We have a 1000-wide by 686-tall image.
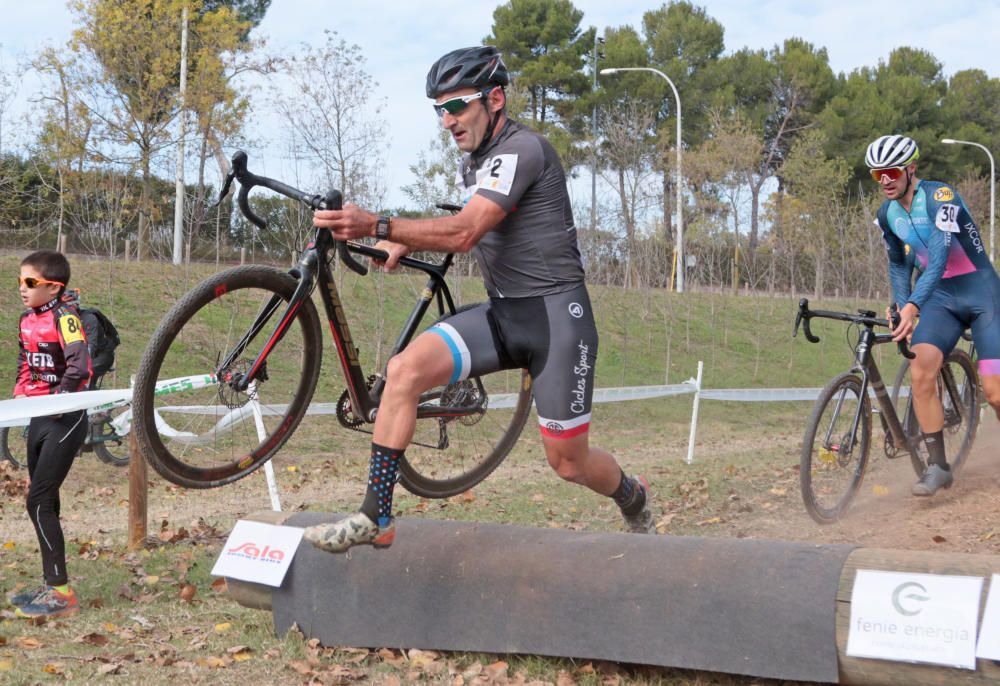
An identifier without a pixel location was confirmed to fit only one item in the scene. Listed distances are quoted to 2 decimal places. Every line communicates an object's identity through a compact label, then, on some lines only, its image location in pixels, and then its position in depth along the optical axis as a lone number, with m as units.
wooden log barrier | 3.89
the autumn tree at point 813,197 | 31.77
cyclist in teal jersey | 6.95
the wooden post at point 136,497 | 6.85
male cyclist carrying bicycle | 4.27
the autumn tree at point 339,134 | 18.98
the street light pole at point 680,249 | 27.57
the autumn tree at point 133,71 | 21.86
